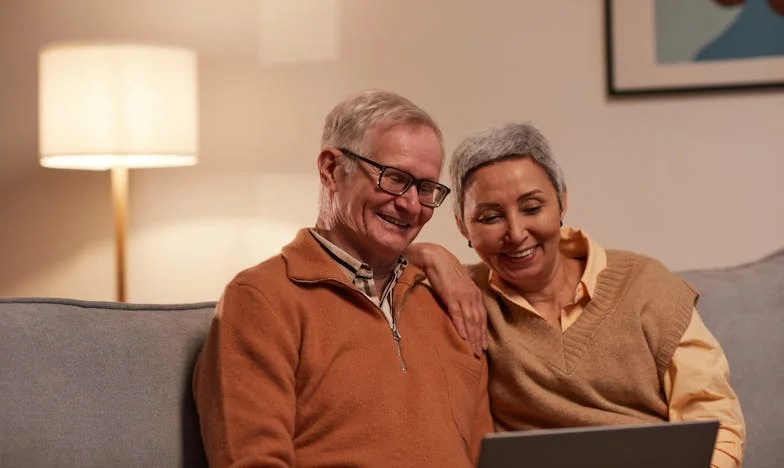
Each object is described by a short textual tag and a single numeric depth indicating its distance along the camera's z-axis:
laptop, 1.37
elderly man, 1.67
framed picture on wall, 2.89
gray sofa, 1.65
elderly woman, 1.97
